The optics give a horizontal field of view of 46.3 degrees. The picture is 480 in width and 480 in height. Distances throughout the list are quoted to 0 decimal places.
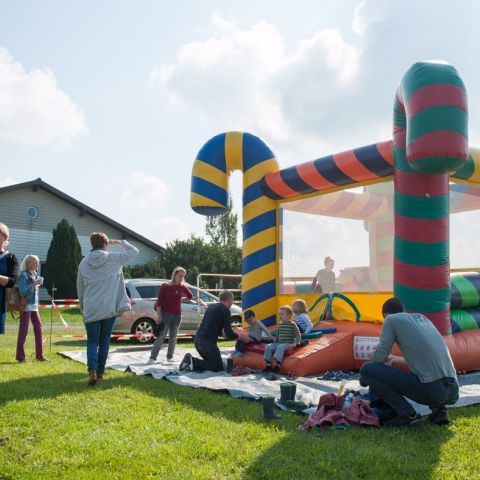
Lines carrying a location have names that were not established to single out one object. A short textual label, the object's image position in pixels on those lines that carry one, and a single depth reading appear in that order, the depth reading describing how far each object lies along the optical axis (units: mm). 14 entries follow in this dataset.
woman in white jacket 6590
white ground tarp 5914
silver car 12922
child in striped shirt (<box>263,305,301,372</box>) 7520
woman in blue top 4621
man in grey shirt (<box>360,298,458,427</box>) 4570
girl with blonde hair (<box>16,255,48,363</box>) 8578
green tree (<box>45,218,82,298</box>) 26891
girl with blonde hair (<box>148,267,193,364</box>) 9047
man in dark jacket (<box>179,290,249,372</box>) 7797
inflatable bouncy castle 6098
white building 27922
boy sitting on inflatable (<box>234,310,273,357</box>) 8109
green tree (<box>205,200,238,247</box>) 48844
